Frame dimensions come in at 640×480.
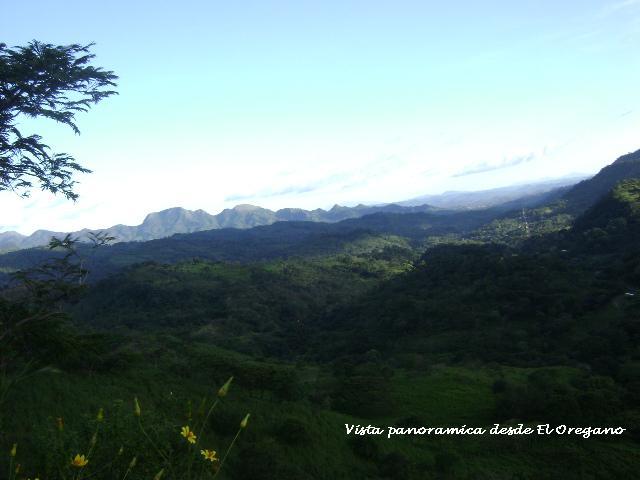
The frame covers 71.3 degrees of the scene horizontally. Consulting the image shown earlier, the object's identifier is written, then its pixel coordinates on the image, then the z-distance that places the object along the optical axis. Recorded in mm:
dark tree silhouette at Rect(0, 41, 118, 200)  14607
